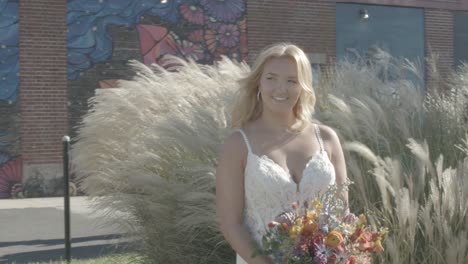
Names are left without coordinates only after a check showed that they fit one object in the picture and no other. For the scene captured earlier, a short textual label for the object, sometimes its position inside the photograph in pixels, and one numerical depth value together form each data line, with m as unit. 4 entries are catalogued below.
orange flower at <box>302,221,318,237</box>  3.15
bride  3.53
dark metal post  8.12
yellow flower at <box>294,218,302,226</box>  3.17
